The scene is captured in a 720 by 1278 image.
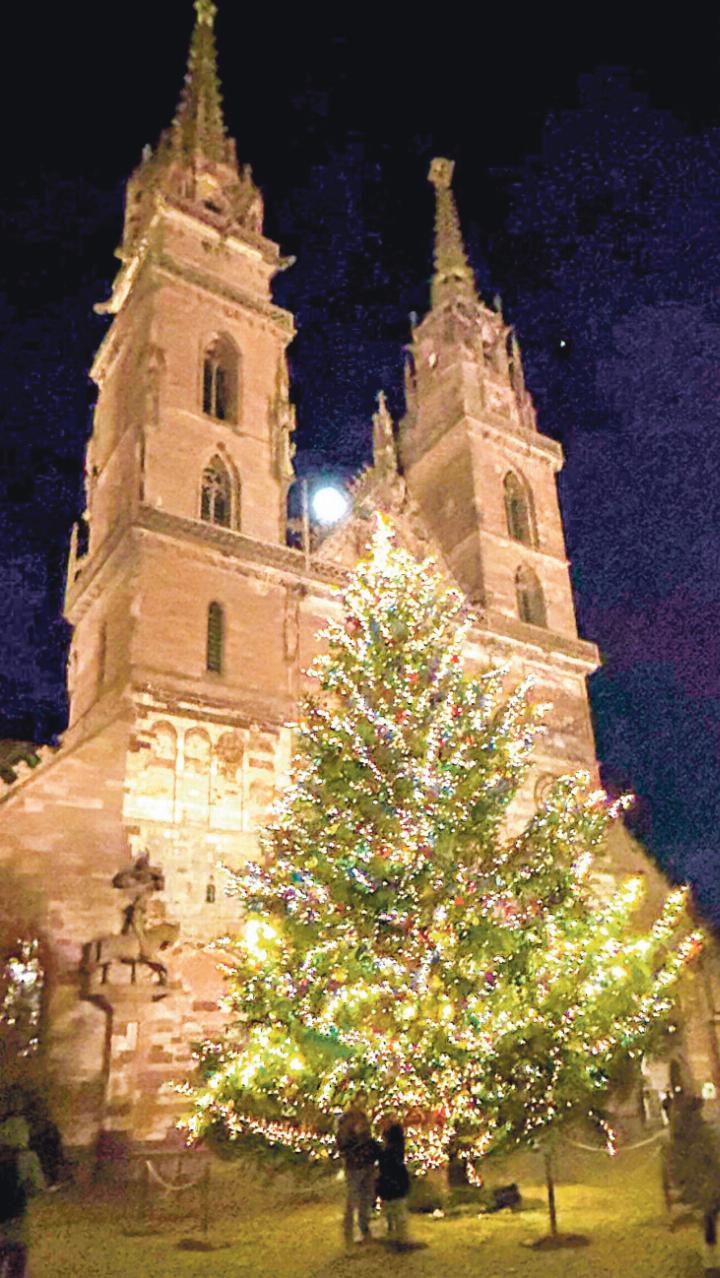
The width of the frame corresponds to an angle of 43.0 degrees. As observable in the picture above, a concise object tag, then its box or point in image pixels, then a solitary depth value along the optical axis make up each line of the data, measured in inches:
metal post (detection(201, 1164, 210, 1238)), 446.9
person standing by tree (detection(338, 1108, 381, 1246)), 412.8
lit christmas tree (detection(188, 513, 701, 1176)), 491.5
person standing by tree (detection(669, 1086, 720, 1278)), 364.8
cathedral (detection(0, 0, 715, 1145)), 711.1
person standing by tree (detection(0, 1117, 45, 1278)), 305.6
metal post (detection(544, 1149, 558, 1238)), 415.2
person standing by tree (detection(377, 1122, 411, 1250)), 395.5
